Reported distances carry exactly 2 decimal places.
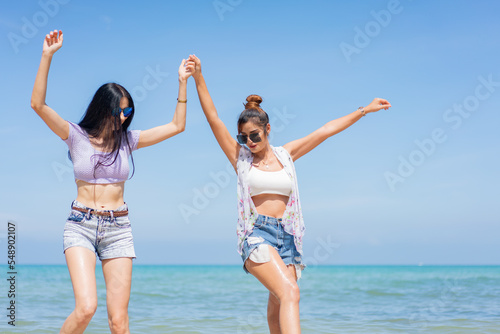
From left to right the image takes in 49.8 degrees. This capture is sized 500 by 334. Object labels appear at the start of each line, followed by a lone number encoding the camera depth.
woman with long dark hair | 3.77
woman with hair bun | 4.24
